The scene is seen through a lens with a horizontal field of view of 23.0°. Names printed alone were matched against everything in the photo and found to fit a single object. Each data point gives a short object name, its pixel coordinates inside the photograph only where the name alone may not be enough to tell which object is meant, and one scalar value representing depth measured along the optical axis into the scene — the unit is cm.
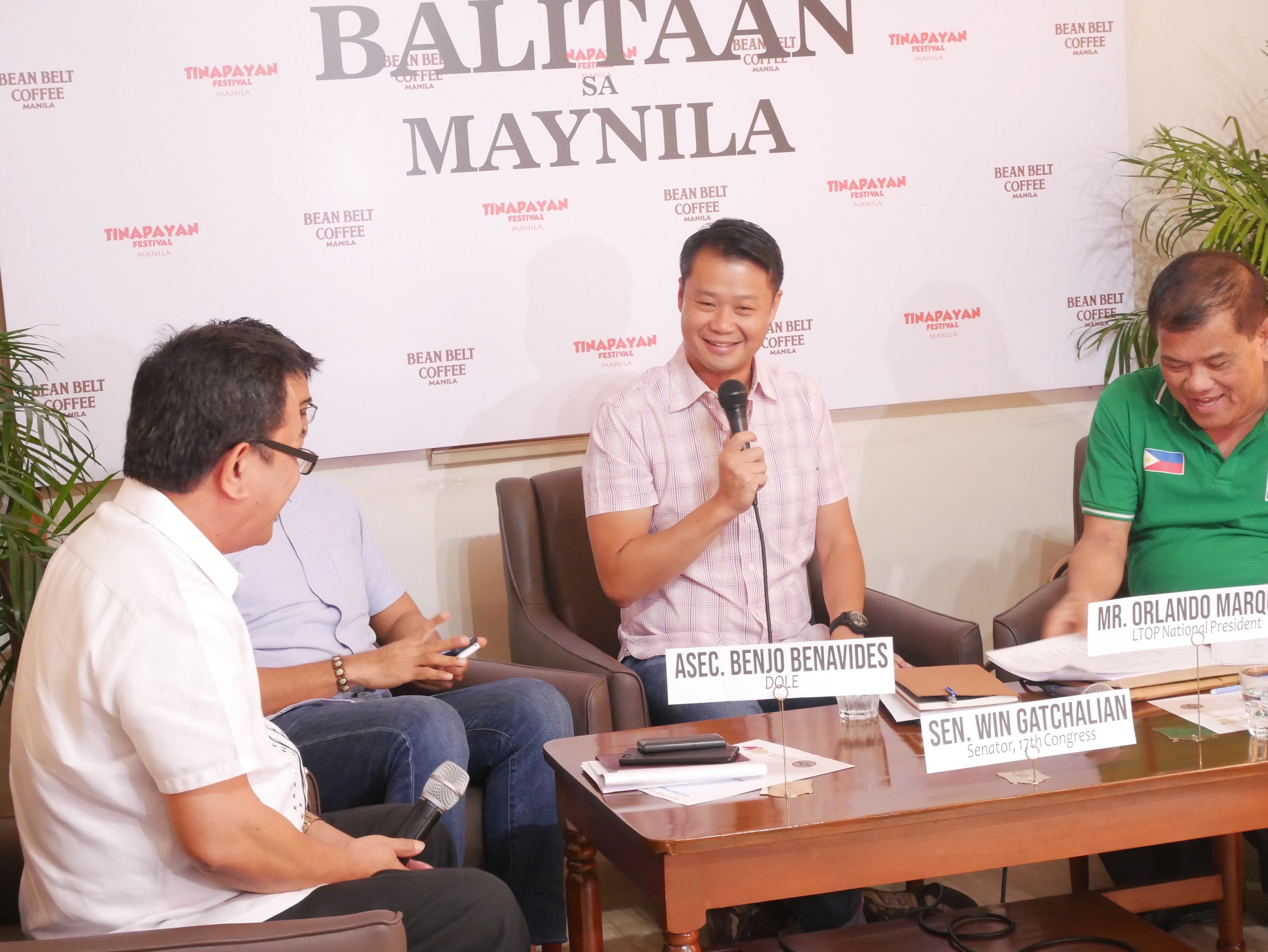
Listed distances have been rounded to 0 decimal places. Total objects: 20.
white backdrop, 447
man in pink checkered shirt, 415
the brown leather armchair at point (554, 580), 433
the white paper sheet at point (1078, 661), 381
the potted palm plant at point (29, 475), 412
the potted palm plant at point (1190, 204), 458
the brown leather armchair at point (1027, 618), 421
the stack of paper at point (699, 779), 353
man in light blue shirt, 390
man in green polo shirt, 407
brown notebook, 374
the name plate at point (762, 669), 361
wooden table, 343
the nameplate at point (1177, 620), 368
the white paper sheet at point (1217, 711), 365
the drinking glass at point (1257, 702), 361
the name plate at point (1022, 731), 351
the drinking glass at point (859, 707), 376
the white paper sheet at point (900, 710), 373
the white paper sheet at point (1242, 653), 385
